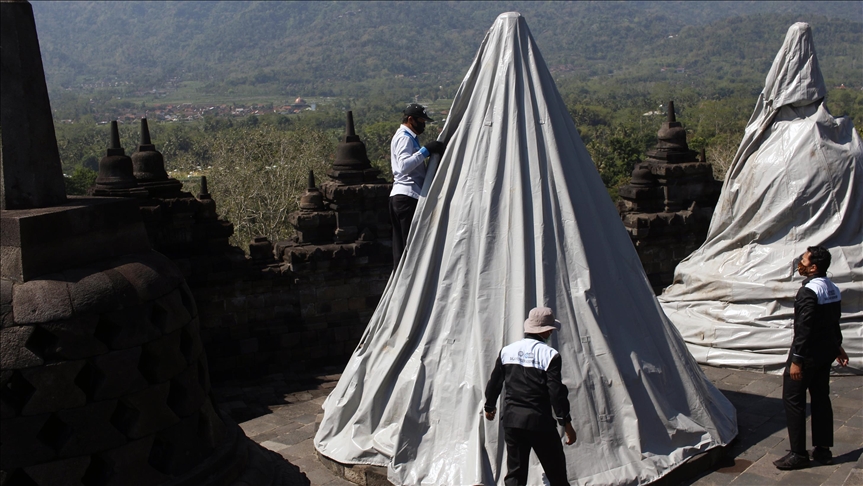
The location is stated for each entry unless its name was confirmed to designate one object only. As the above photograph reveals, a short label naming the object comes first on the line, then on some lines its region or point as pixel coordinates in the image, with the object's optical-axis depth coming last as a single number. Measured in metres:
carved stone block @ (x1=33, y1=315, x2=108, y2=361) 2.84
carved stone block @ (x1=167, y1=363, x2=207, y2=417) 3.21
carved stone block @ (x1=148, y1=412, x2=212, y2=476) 3.12
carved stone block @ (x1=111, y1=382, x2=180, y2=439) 2.98
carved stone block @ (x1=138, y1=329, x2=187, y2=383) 3.07
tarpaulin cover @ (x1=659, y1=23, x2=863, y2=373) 7.75
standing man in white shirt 6.01
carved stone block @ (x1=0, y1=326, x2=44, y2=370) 2.79
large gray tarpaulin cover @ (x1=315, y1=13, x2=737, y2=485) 5.27
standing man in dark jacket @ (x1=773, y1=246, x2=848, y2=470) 5.45
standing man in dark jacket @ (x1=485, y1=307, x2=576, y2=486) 4.39
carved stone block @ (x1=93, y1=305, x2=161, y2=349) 2.95
